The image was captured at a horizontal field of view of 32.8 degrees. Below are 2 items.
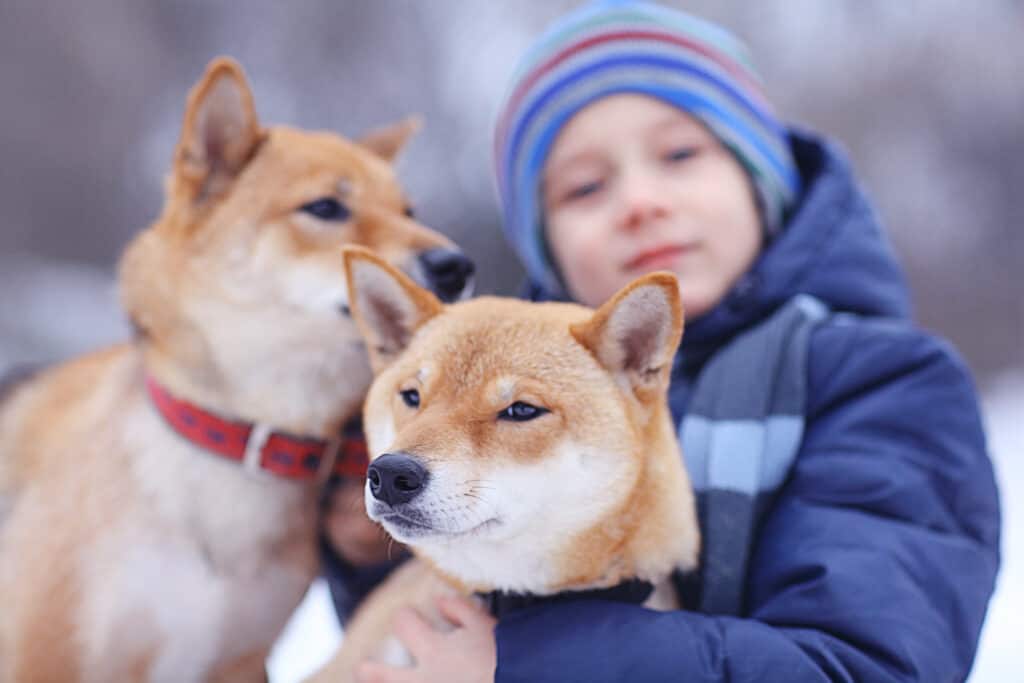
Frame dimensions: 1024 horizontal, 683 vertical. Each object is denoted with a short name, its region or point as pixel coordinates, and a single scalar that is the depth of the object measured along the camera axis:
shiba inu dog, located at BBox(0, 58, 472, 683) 0.89
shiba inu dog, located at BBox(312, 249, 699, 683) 0.78
